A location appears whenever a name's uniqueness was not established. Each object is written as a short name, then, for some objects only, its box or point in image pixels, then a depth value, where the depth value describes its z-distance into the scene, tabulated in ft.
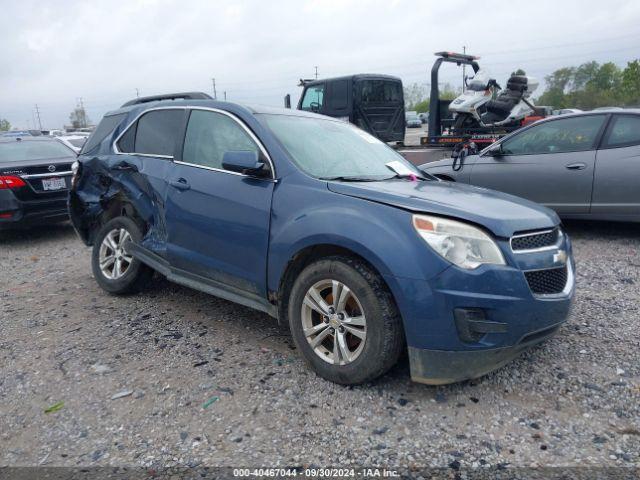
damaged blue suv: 9.30
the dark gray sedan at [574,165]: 19.86
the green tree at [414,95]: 325.62
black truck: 44.65
